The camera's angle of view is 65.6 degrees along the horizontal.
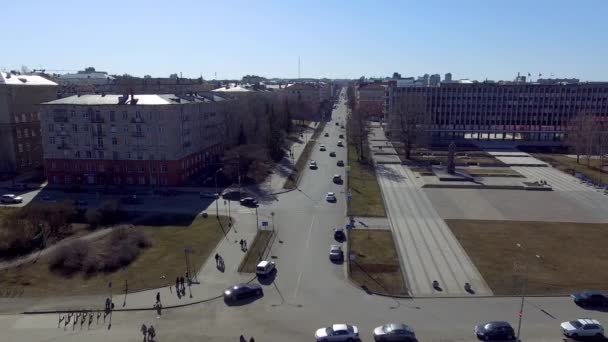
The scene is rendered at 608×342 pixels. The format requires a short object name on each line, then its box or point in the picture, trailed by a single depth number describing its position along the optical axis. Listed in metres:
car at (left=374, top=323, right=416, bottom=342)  24.39
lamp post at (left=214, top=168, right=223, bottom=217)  47.84
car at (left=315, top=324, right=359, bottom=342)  24.34
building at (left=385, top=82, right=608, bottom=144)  100.31
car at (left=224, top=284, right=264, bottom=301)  29.23
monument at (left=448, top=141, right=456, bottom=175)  68.81
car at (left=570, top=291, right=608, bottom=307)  28.36
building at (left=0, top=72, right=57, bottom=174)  65.19
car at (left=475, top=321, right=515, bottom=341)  24.70
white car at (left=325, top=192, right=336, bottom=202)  52.91
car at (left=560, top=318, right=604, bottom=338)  24.77
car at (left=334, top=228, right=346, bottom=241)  40.19
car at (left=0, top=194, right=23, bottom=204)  52.47
